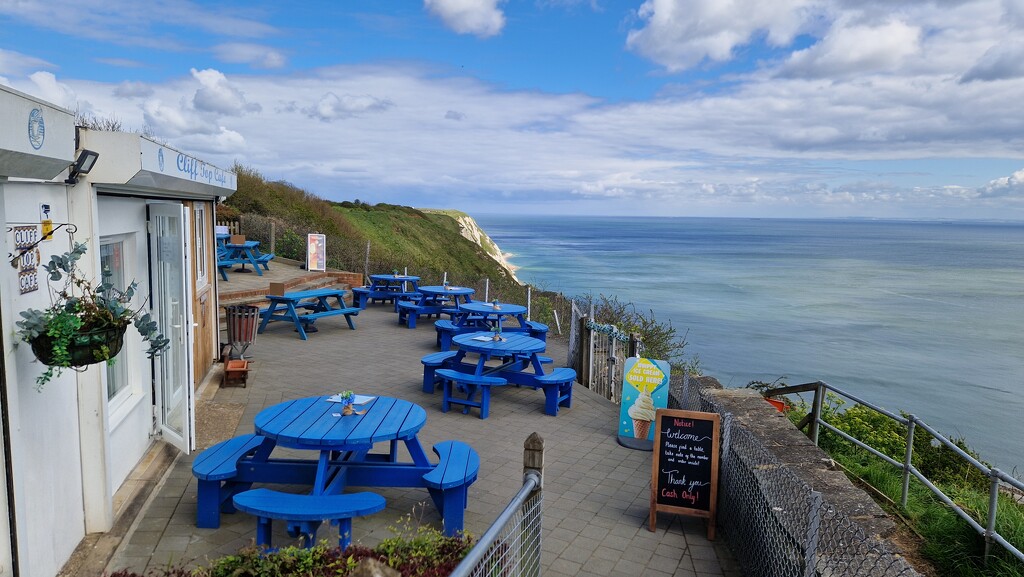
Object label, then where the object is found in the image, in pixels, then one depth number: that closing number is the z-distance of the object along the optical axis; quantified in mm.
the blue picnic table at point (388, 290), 16297
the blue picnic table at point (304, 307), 12703
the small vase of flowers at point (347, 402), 5184
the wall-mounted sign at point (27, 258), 3494
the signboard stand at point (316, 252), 18125
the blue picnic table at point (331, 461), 4715
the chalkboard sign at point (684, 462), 5301
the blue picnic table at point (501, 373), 8109
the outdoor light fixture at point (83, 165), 3971
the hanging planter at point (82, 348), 3418
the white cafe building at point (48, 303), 3295
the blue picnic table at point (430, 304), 14016
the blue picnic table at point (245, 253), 18197
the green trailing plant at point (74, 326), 3381
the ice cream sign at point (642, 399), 7316
